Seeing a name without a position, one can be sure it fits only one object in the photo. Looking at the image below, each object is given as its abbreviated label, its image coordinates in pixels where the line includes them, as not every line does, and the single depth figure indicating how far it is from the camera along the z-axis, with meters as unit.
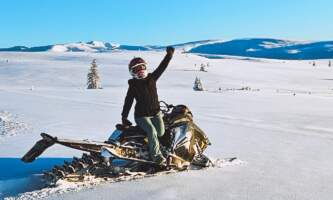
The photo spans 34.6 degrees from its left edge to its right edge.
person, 8.22
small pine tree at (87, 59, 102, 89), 59.68
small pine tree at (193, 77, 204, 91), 55.09
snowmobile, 7.61
